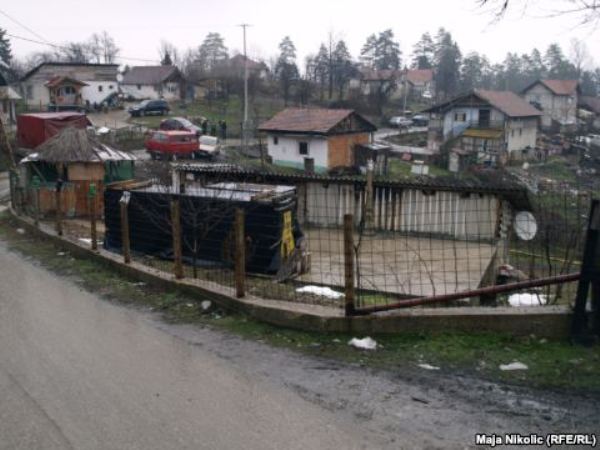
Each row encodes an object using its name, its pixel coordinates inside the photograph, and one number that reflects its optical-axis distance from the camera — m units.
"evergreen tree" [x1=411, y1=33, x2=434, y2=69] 107.56
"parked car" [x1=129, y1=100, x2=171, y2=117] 50.50
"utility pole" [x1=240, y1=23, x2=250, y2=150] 40.16
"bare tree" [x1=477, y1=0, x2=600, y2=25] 6.03
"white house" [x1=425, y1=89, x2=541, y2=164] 46.16
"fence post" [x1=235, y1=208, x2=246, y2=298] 6.96
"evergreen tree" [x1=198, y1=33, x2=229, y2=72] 101.82
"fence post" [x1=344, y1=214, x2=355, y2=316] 5.96
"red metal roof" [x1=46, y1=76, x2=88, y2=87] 51.29
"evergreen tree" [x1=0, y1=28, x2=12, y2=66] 70.00
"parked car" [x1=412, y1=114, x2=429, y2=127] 61.56
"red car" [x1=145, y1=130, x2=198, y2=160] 33.12
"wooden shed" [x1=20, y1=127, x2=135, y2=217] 16.81
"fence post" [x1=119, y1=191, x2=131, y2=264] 9.03
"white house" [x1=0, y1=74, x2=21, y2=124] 44.04
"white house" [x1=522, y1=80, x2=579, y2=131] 65.97
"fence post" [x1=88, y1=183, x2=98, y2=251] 10.48
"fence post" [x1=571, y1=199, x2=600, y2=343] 5.38
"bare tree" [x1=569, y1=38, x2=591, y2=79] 99.45
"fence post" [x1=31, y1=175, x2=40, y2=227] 13.99
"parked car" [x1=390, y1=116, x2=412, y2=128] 59.83
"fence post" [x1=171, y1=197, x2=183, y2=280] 8.02
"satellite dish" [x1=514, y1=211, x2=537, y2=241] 10.57
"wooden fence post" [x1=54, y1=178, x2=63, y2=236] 12.26
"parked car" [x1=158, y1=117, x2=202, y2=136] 38.66
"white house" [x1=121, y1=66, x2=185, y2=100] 62.88
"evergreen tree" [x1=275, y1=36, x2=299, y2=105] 66.38
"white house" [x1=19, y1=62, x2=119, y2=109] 52.28
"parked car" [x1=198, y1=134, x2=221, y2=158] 34.40
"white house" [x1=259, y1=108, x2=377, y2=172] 37.56
